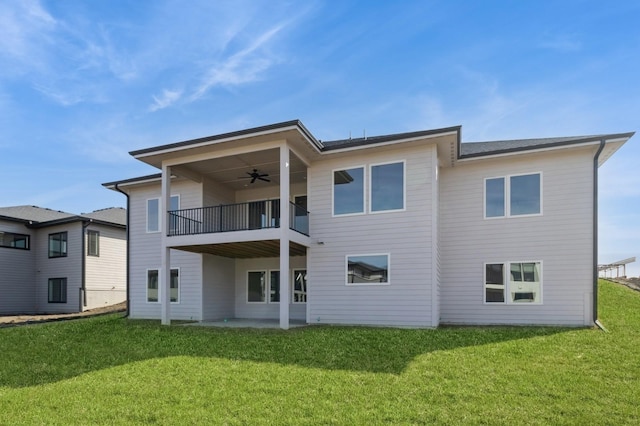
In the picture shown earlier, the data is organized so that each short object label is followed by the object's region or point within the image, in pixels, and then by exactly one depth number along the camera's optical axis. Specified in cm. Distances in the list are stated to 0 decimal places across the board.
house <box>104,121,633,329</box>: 1056
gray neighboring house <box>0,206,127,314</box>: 1969
